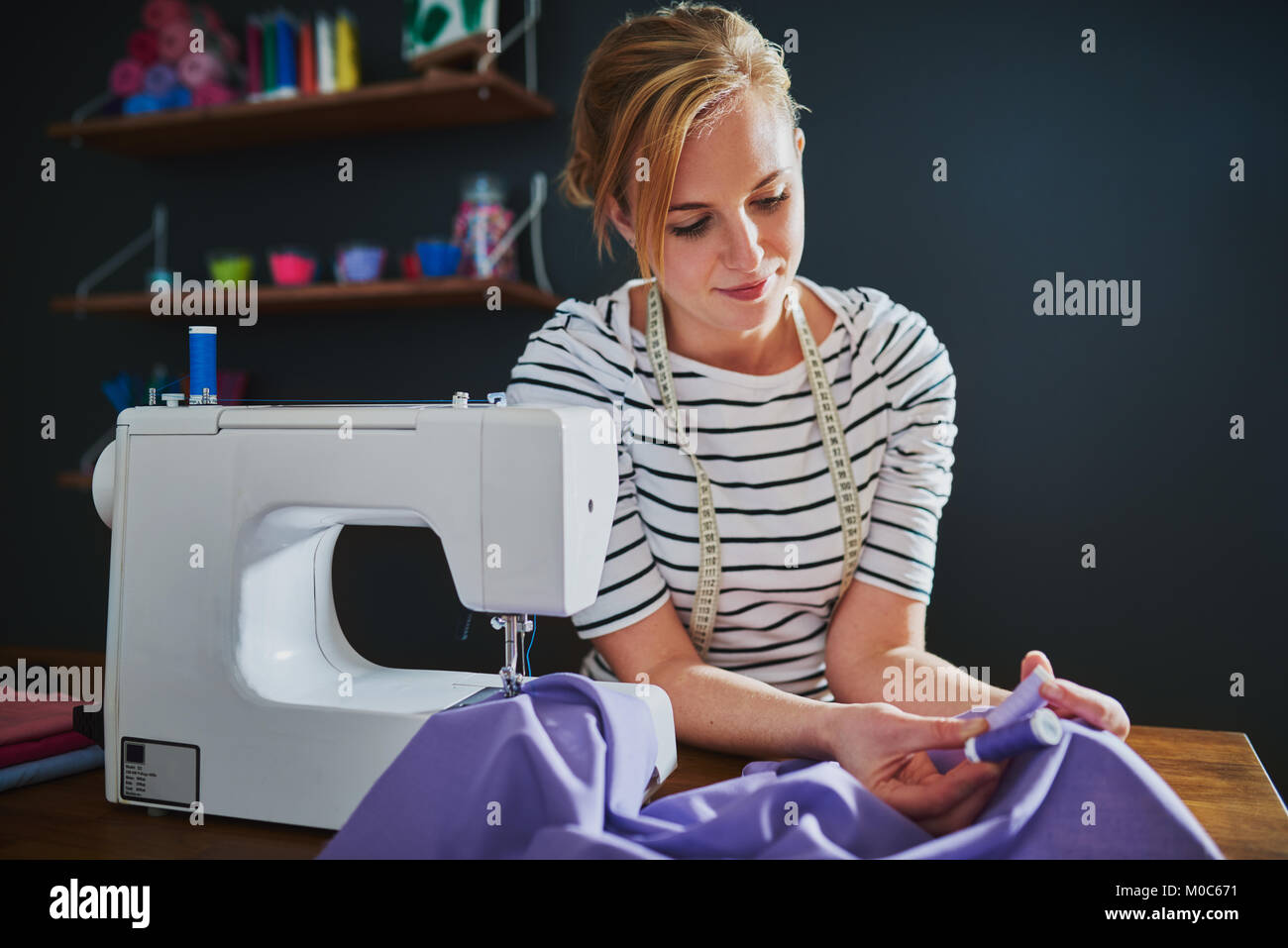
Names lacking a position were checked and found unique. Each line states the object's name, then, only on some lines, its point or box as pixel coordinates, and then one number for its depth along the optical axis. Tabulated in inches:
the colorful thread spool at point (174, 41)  108.6
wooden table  33.8
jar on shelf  100.7
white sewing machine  35.9
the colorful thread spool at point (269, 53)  105.1
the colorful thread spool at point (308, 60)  104.0
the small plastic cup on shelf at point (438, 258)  100.0
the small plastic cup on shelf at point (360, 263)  104.1
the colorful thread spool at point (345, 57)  103.3
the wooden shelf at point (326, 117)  96.8
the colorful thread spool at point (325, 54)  103.3
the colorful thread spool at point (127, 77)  111.0
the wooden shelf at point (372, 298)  98.0
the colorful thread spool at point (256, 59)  106.7
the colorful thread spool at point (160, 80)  109.3
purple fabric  28.2
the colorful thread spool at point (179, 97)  108.3
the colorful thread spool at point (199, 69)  107.3
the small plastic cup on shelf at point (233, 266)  110.6
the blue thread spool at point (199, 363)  41.4
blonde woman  47.8
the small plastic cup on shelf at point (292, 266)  108.0
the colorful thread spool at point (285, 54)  104.3
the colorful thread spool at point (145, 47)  111.7
